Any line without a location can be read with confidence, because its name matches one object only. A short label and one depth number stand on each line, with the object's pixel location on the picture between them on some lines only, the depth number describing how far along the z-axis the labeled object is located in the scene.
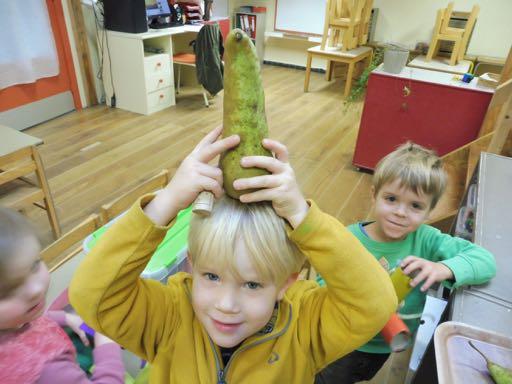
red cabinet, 2.84
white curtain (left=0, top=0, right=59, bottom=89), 3.44
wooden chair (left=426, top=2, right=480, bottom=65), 4.52
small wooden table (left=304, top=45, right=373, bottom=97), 5.23
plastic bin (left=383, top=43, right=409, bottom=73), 3.03
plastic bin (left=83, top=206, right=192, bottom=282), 1.30
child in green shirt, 1.20
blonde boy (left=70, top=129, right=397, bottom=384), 0.66
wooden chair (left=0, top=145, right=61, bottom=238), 2.03
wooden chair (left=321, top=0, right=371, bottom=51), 5.04
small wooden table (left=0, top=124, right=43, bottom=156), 2.03
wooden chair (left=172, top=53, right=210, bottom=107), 4.89
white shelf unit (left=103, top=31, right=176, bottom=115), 4.29
